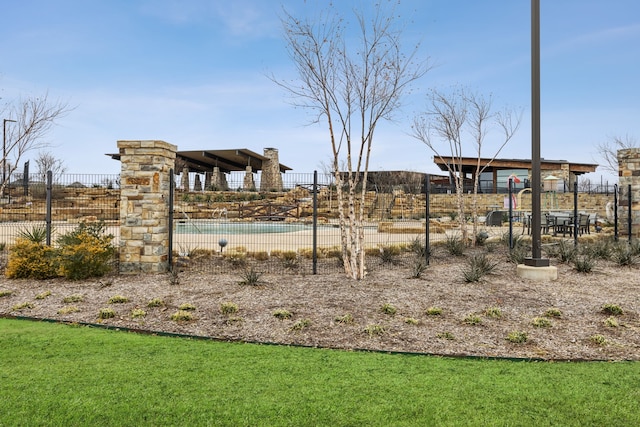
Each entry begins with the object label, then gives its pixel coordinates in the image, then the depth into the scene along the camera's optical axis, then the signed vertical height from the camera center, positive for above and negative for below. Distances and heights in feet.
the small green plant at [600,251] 34.58 -3.42
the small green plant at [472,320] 17.94 -4.57
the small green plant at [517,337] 15.92 -4.68
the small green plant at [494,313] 18.93 -4.52
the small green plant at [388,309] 19.17 -4.44
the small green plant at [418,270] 26.89 -3.93
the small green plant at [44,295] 22.30 -4.55
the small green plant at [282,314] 18.48 -4.50
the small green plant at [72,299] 21.45 -4.55
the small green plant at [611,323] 17.72 -4.60
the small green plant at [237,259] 31.83 -3.90
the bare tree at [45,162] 129.59 +12.67
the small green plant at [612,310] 19.54 -4.51
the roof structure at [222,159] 106.16 +12.24
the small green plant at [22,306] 20.30 -4.66
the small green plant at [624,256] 32.12 -3.60
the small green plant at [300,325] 17.12 -4.60
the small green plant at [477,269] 25.45 -3.82
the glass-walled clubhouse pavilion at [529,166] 105.61 +10.17
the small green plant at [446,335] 16.28 -4.75
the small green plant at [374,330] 16.61 -4.63
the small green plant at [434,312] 19.01 -4.48
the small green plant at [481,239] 43.60 -3.14
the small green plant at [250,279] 24.32 -4.03
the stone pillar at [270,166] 112.57 +10.33
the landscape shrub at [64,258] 26.76 -3.21
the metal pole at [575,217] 39.89 -0.86
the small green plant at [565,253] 32.73 -3.45
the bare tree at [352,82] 26.00 +7.32
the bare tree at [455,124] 45.42 +8.41
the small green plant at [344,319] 17.90 -4.55
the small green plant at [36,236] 29.21 -2.08
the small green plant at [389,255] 32.71 -3.72
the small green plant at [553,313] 19.17 -4.55
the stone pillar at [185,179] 111.63 +6.85
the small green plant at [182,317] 18.25 -4.57
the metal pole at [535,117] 26.61 +5.40
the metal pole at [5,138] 39.85 +7.25
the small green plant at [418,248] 35.39 -3.47
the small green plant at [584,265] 29.25 -3.81
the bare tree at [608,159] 95.35 +10.58
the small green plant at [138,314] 18.92 -4.62
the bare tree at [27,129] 41.74 +7.31
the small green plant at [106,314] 18.90 -4.61
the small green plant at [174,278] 25.05 -4.16
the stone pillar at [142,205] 27.94 +0.04
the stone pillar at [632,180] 44.83 +2.81
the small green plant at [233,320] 17.97 -4.64
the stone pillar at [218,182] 105.81 +6.12
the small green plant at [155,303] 20.43 -4.47
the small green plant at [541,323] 17.78 -4.63
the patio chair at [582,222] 50.13 -1.74
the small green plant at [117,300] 21.23 -4.51
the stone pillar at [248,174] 98.58 +7.59
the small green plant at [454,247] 36.22 -3.29
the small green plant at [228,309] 19.27 -4.47
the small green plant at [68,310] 19.51 -4.62
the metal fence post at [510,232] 37.50 -2.14
